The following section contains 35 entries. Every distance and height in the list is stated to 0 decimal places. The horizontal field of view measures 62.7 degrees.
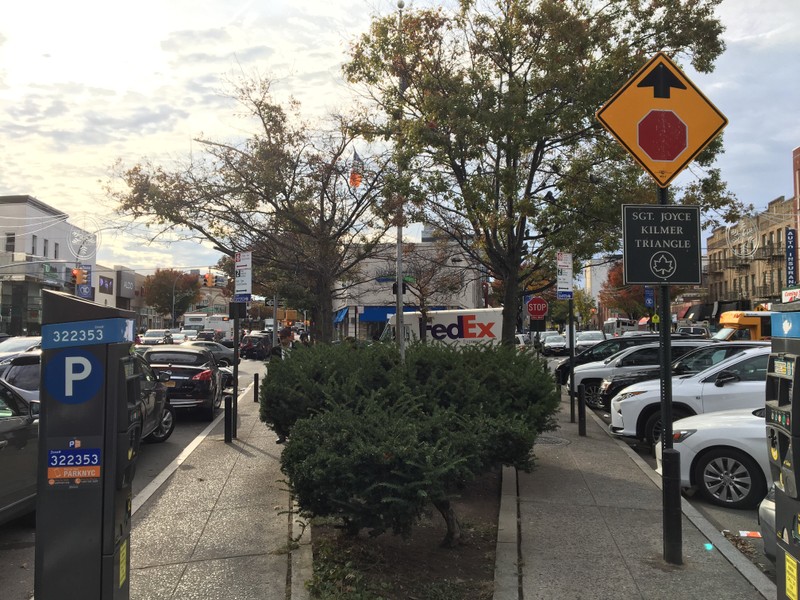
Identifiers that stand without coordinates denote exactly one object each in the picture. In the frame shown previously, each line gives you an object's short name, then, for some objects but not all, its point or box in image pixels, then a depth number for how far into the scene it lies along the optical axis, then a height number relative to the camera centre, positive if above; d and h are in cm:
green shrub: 452 -85
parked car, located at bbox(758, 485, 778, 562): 488 -150
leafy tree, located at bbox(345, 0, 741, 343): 1315 +441
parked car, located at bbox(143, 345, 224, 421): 1338 -109
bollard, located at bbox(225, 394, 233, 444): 1103 -162
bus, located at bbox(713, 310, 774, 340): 2453 +1
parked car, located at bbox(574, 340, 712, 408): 1509 -96
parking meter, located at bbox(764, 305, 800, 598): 327 -57
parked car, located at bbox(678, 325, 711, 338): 3812 -25
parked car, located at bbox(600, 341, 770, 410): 1199 -61
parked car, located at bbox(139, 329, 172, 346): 3603 -85
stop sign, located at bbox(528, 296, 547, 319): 1741 +42
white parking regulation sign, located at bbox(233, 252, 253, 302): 1252 +92
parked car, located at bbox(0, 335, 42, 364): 1488 -54
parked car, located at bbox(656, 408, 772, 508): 711 -146
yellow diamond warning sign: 580 +186
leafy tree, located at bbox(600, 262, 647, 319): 6236 +290
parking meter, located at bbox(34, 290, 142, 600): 353 -69
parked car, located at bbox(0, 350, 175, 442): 915 -101
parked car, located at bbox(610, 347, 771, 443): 970 -103
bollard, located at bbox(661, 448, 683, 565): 520 -143
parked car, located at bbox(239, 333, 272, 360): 4097 -145
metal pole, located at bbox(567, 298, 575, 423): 1318 -98
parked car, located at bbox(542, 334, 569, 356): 3422 -113
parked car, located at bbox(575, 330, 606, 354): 3253 -70
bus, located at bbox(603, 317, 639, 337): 5986 +3
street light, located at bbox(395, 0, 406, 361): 1729 +114
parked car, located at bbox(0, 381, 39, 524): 579 -121
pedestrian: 785 -49
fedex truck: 2141 +1
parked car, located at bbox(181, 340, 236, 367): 2860 -135
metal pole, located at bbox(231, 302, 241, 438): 1132 -76
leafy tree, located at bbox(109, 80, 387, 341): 1680 +323
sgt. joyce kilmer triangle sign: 550 +72
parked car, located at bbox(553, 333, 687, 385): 1866 -69
